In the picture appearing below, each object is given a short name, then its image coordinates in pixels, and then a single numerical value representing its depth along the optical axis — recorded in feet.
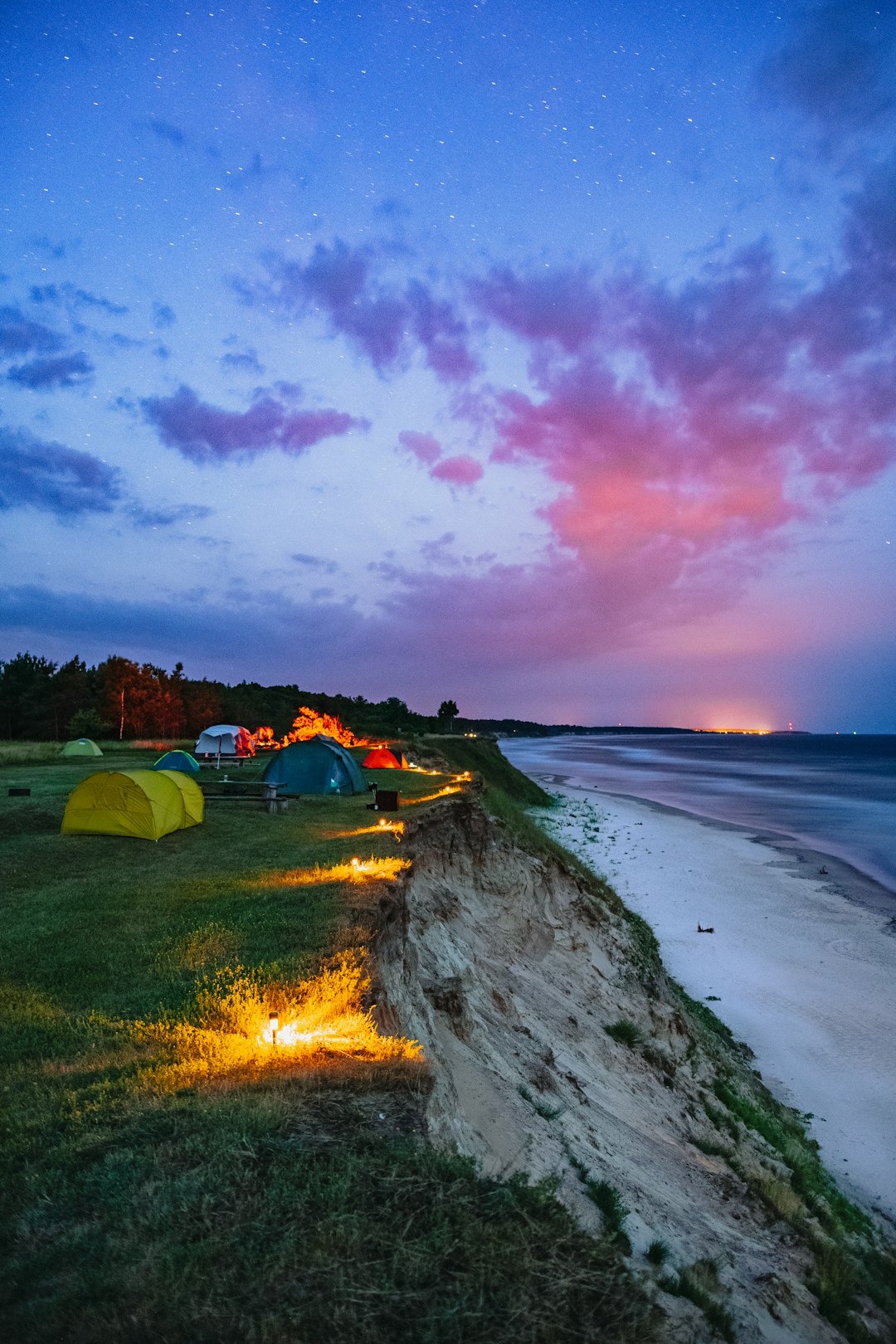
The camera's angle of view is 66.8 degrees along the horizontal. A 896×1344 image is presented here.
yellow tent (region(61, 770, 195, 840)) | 52.54
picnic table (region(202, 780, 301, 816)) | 70.79
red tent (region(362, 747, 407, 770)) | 129.49
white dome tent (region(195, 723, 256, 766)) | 144.64
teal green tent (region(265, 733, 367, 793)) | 87.86
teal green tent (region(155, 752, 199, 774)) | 100.12
